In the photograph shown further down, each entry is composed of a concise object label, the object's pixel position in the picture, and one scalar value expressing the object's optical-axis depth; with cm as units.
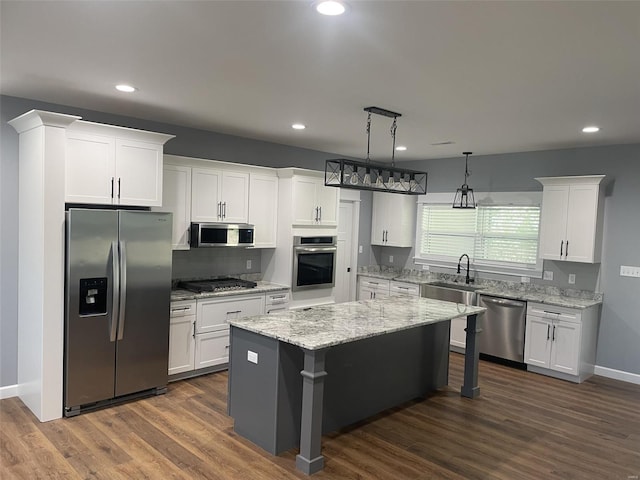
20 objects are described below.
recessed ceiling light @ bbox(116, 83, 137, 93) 350
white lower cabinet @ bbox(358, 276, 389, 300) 698
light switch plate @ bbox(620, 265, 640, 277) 519
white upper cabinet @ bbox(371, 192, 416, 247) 722
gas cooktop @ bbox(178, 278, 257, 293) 494
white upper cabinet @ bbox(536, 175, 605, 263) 524
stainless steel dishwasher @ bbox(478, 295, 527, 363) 556
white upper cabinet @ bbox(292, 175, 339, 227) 570
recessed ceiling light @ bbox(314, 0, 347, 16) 203
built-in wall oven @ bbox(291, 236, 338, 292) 572
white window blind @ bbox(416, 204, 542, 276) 608
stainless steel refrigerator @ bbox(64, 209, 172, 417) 379
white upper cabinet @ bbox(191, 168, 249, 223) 498
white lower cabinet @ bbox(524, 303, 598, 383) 512
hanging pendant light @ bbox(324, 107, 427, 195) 355
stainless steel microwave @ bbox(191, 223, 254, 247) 488
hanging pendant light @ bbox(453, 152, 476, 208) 617
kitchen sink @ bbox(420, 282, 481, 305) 590
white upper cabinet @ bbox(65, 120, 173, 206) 388
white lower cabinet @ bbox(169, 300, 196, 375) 462
